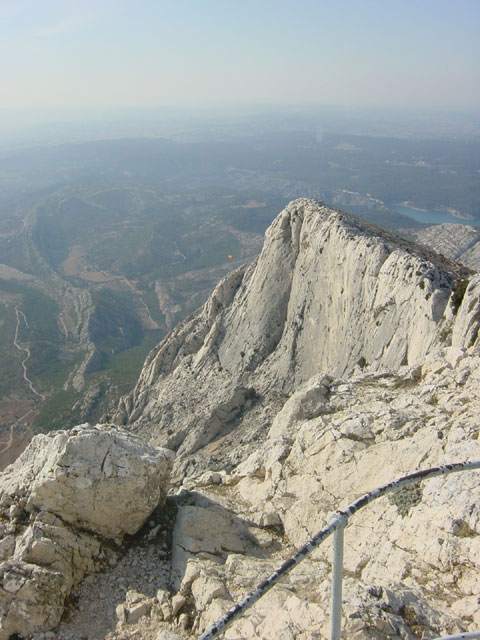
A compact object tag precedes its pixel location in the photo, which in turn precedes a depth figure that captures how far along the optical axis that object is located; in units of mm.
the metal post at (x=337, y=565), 6000
